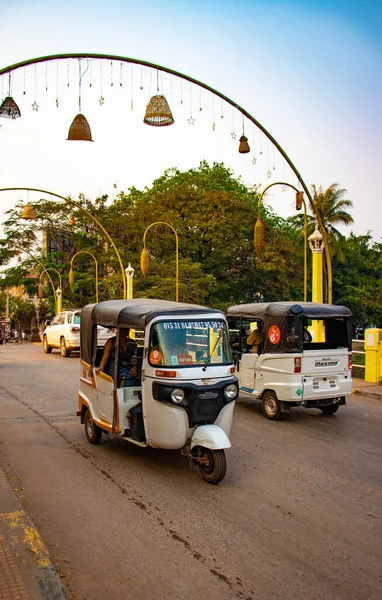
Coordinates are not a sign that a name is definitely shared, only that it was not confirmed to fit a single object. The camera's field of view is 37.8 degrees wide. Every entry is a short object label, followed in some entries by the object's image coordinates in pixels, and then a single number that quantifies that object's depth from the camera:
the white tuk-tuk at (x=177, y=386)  6.59
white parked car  23.45
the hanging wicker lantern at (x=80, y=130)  10.31
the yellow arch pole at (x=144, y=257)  26.77
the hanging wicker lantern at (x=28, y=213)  20.32
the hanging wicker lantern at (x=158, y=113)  10.34
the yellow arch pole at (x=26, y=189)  20.45
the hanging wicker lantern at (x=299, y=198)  18.49
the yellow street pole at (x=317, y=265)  19.45
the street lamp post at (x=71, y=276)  39.29
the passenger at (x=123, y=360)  7.50
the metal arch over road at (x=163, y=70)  9.83
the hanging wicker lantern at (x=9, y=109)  9.70
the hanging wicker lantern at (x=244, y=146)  13.68
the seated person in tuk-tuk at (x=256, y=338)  11.08
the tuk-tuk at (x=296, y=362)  10.10
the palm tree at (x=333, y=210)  47.94
